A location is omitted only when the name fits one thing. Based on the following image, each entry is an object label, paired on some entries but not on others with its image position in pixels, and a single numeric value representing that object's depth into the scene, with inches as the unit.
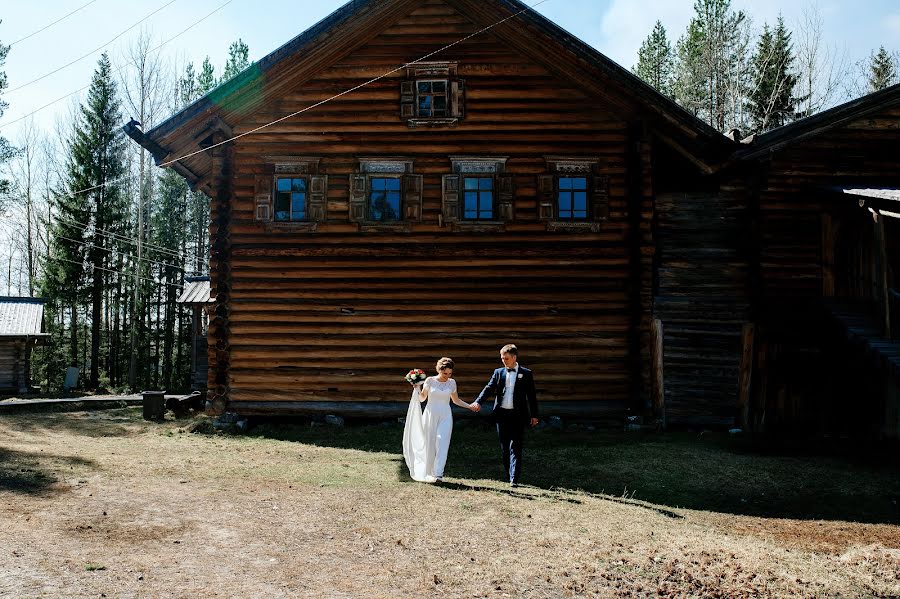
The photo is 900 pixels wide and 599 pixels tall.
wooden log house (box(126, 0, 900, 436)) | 547.2
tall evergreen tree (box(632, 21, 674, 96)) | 1513.3
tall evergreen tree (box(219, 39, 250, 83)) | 1476.4
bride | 353.7
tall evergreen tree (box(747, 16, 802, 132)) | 1277.1
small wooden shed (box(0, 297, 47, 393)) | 1082.7
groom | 341.4
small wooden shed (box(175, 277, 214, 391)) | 970.1
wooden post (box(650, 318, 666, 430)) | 550.0
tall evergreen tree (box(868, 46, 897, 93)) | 1327.5
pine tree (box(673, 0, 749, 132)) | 1296.8
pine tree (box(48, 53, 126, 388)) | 1291.8
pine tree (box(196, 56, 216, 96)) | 1449.3
